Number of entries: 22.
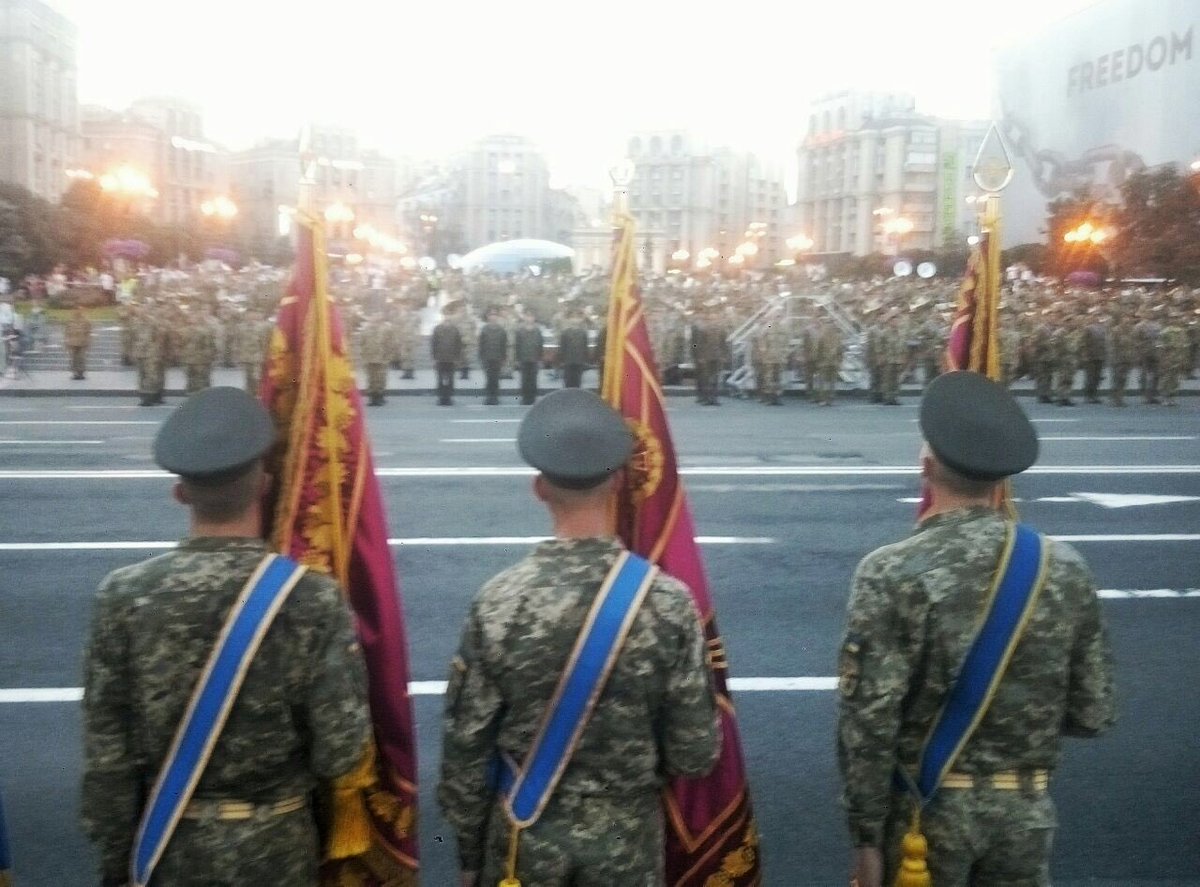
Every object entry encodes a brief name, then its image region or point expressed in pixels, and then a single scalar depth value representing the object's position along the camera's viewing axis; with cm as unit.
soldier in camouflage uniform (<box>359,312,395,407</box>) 2052
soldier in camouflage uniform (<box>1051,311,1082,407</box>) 2134
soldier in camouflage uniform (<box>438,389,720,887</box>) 273
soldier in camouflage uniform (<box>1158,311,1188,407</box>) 2098
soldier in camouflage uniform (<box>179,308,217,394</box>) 1928
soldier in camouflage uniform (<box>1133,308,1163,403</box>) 2120
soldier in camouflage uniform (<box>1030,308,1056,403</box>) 2161
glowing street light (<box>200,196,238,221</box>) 4847
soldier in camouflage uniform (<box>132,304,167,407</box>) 1902
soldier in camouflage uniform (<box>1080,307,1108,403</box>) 2139
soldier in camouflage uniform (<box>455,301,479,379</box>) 2498
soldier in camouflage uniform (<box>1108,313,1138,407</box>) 2103
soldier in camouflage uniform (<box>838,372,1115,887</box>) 289
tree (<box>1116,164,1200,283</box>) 3750
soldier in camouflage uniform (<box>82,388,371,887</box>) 272
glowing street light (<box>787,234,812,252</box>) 6853
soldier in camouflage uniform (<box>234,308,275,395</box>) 1944
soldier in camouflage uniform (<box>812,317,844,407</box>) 2130
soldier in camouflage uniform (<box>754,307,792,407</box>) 2131
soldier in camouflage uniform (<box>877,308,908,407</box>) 2102
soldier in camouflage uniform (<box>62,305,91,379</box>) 2331
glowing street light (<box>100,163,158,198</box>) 3809
